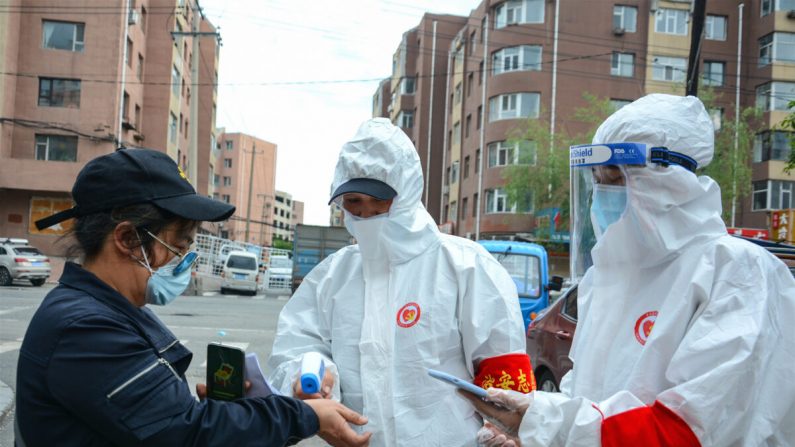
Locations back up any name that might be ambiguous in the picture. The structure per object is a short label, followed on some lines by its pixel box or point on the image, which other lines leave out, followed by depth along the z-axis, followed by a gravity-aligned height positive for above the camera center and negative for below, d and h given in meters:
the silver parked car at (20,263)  20.84 -1.34
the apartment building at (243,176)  98.83 +8.34
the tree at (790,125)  9.12 +1.78
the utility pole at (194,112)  21.20 +3.69
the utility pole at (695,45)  11.37 +3.55
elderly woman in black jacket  1.58 -0.30
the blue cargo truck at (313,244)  24.94 -0.39
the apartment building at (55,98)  29.53 +5.50
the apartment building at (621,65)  35.06 +9.72
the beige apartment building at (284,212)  134.38 +4.01
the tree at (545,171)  26.75 +2.90
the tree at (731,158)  23.00 +3.25
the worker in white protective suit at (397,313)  2.55 -0.30
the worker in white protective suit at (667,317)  1.74 -0.19
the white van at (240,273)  25.64 -1.63
